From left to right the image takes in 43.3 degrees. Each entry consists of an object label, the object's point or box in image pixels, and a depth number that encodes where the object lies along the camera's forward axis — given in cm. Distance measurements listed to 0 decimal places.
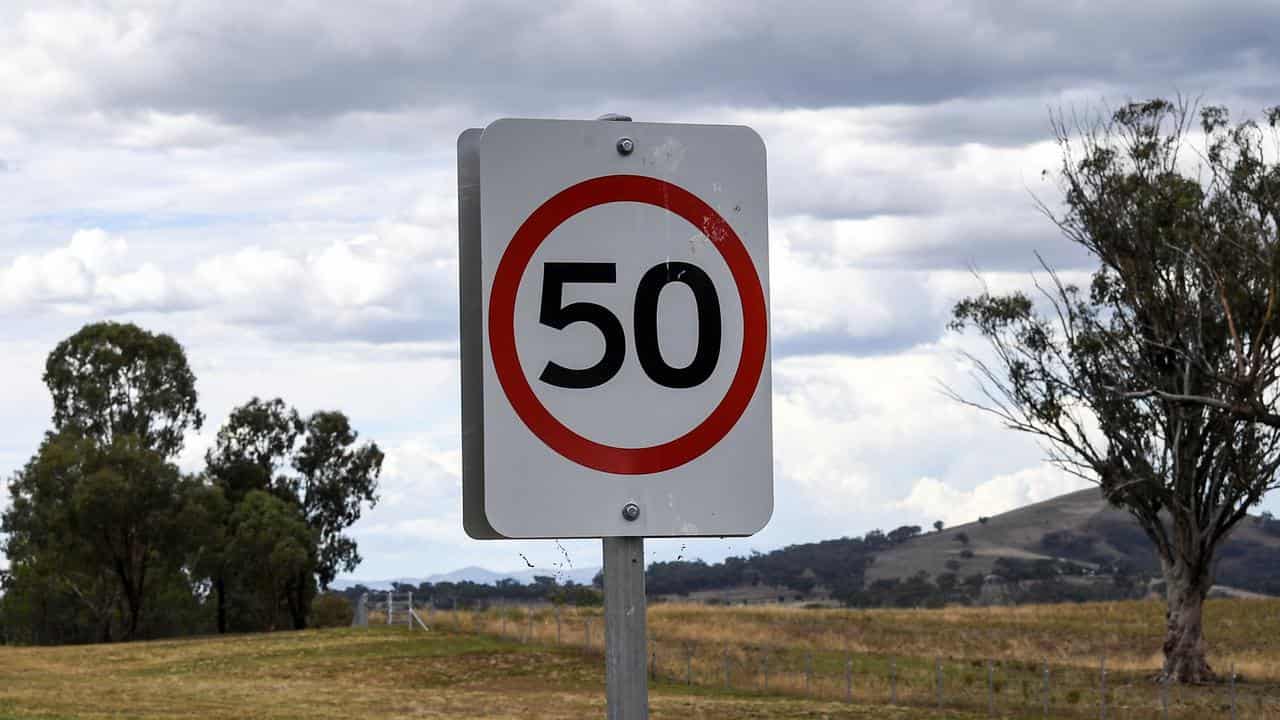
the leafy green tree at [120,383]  7619
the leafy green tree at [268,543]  7050
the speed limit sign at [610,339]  320
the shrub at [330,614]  7619
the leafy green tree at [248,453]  7788
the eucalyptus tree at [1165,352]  4141
